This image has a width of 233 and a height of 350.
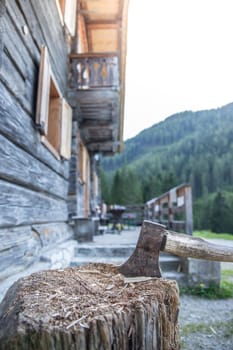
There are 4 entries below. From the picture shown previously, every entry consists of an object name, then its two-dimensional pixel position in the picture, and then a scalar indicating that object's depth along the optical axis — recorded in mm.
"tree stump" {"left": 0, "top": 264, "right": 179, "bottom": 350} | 800
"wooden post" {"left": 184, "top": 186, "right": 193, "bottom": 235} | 4078
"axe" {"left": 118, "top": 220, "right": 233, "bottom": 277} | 1378
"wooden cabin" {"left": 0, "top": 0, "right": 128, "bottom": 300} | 2168
